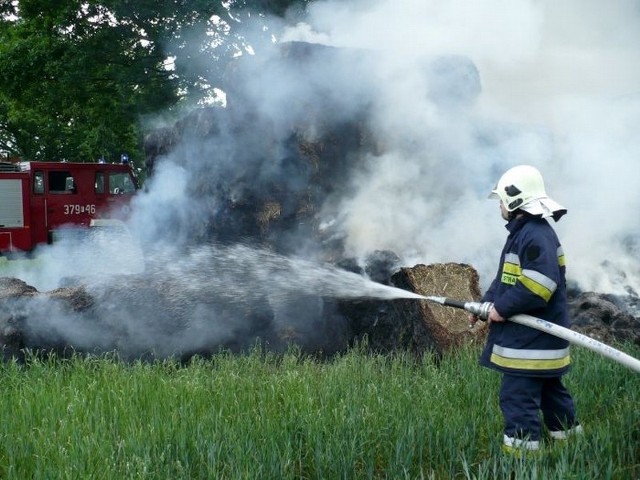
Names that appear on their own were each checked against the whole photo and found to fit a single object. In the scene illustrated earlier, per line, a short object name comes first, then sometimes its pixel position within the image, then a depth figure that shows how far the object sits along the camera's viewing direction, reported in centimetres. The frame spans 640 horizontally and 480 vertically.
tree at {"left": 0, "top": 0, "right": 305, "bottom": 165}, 1510
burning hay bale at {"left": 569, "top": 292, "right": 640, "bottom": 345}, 666
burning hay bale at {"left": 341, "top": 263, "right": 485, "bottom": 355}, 604
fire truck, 1478
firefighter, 362
